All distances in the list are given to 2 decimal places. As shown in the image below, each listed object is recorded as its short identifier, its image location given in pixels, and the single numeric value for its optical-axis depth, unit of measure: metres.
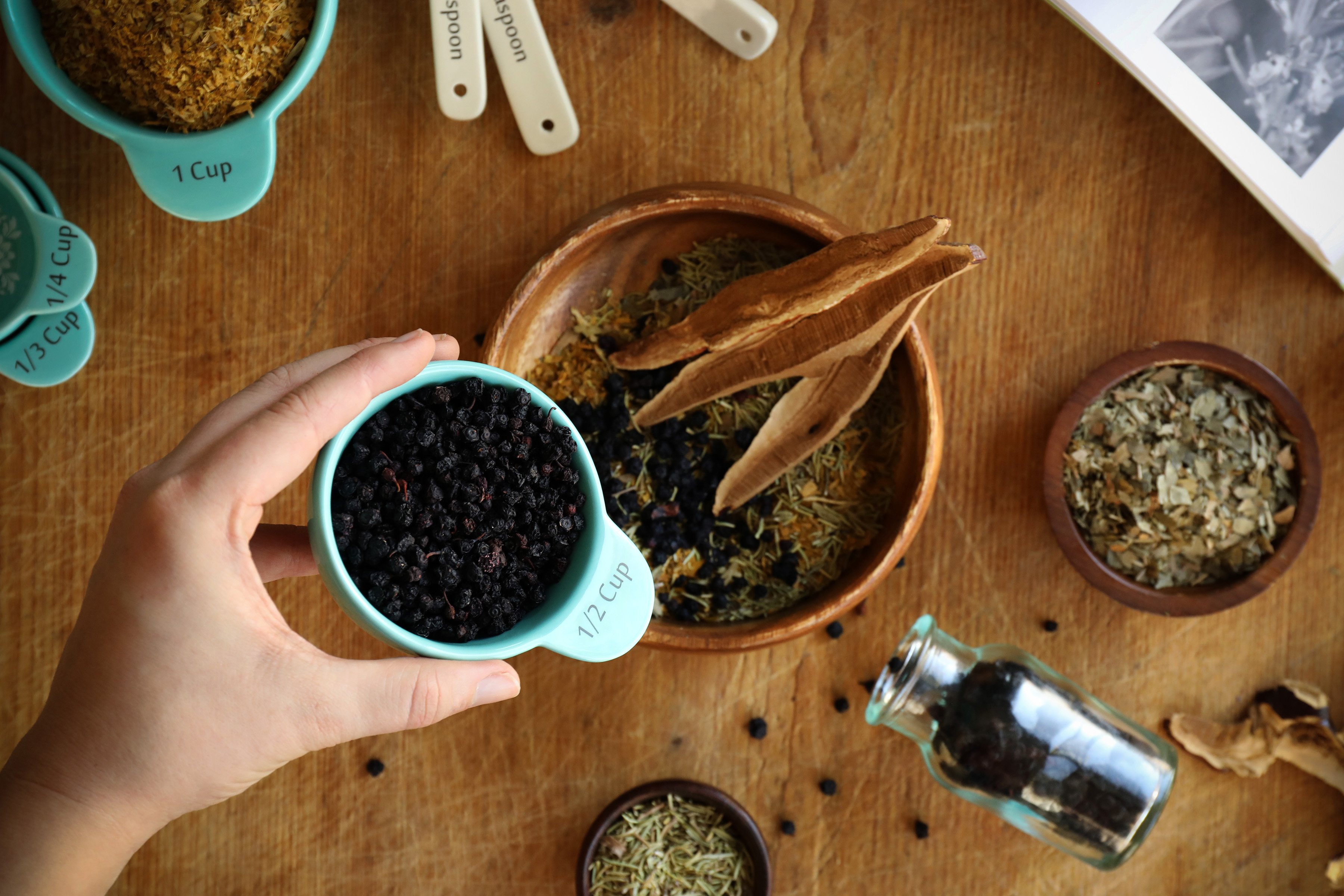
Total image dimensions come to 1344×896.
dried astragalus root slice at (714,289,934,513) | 0.68
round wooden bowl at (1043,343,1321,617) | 0.70
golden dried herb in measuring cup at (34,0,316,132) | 0.64
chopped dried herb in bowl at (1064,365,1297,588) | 0.69
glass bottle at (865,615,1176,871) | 0.69
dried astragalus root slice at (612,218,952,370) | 0.65
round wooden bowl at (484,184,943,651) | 0.67
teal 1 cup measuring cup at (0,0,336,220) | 0.65
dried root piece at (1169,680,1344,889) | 0.72
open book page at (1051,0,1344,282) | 0.70
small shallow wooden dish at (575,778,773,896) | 0.69
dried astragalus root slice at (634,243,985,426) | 0.66
